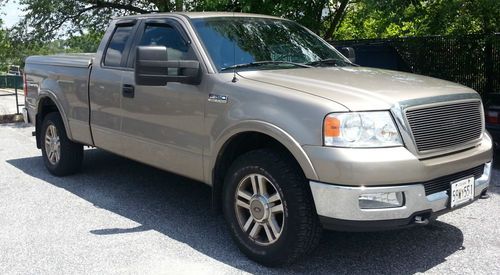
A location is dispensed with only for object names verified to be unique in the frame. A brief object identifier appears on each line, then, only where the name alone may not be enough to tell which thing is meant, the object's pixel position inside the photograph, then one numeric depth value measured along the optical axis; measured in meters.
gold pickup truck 3.54
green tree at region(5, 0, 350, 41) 12.09
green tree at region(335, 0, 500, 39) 8.20
